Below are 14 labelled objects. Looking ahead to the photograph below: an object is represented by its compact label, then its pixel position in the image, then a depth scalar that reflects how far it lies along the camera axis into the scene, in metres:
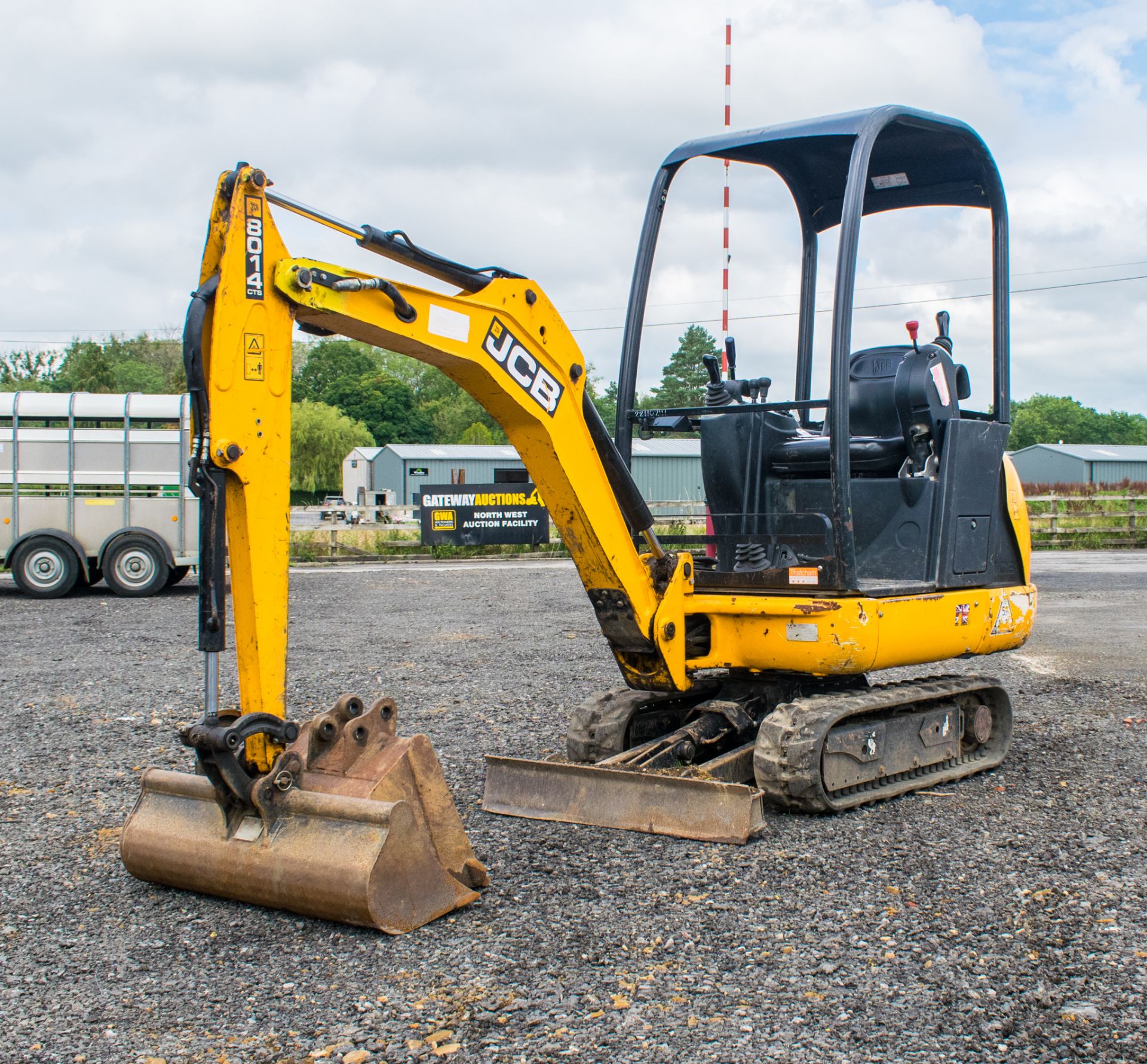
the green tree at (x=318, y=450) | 72.81
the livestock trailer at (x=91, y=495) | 15.68
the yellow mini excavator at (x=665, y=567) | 3.99
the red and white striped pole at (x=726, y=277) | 6.60
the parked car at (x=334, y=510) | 28.13
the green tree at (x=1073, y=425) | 116.94
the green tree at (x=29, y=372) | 70.56
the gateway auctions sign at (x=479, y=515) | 22.59
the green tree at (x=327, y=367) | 101.25
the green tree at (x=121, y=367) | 59.66
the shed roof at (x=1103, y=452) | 60.44
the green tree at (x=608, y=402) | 68.65
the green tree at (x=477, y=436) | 77.94
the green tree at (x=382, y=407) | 96.25
